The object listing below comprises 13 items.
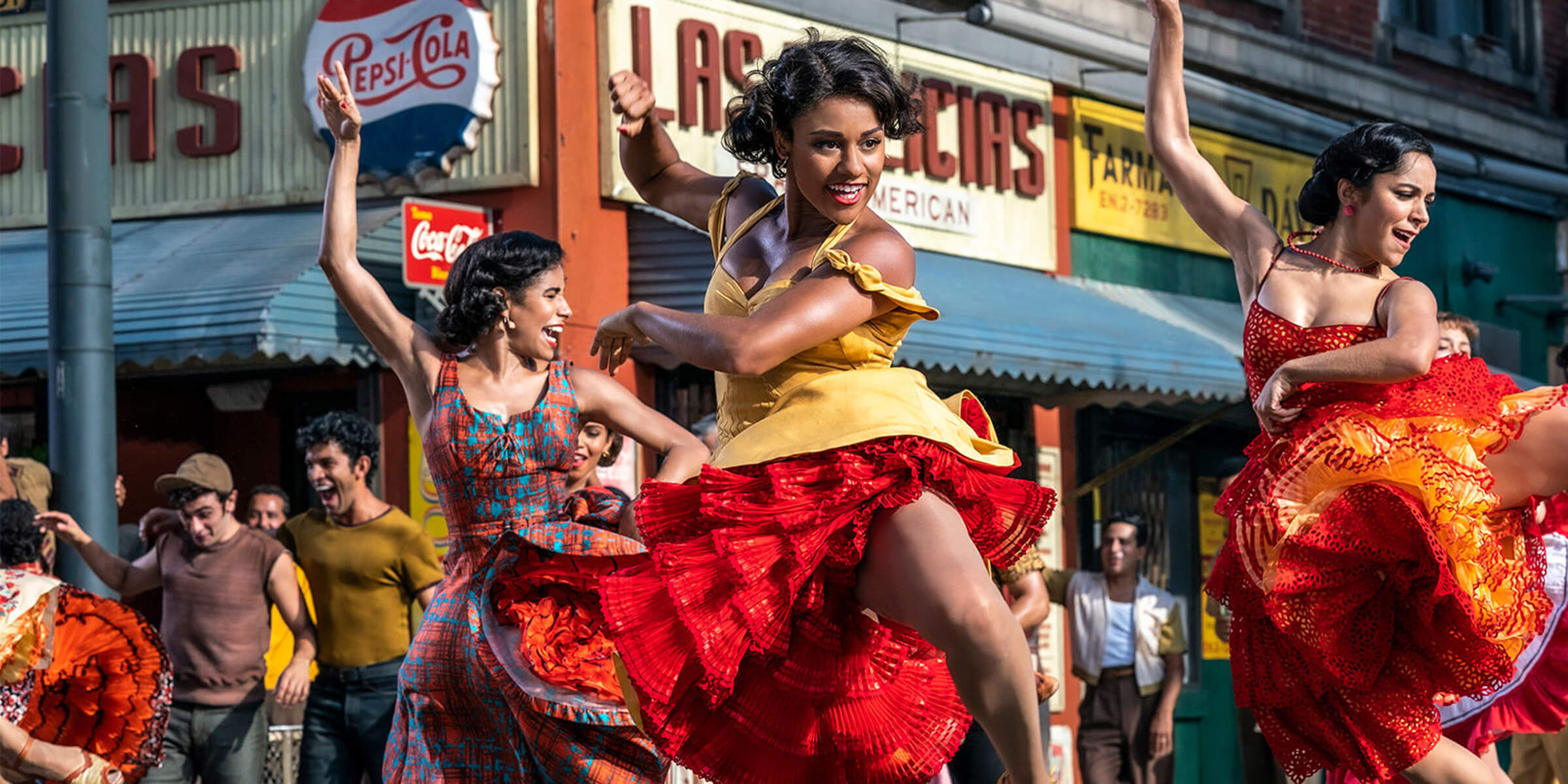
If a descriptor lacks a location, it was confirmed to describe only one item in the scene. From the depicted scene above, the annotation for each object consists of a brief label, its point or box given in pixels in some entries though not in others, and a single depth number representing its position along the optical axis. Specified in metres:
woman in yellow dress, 4.30
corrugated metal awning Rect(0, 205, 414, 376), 10.34
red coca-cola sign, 11.09
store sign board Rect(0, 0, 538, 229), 11.70
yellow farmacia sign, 15.03
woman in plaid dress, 5.21
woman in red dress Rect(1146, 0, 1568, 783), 5.33
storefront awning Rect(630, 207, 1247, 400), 11.38
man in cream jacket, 10.33
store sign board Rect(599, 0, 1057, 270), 12.02
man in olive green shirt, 7.79
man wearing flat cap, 8.20
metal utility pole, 7.35
